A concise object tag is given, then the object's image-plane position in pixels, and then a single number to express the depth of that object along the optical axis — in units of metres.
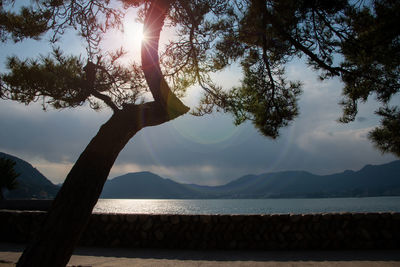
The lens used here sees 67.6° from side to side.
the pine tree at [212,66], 3.13
